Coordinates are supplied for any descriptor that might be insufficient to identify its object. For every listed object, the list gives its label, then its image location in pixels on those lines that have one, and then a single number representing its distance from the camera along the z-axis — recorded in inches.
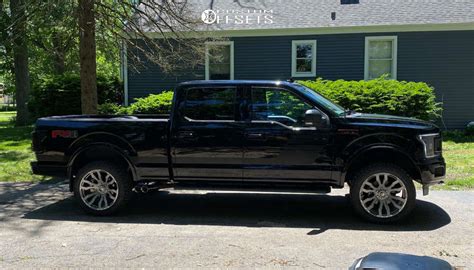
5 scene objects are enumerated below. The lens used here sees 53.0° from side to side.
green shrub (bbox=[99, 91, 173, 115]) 581.0
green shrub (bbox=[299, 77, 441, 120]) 551.8
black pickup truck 241.0
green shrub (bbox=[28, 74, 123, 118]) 684.7
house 624.4
